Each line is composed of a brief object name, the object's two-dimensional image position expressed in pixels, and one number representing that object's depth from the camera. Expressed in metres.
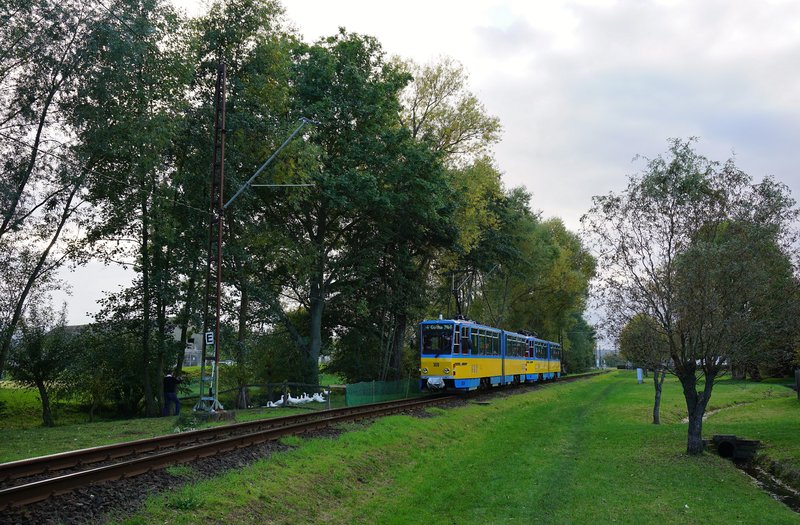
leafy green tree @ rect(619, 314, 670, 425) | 18.38
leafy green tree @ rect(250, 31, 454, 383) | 28.77
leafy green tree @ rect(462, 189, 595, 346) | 41.31
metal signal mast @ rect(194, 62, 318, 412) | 20.47
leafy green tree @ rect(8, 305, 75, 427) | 26.28
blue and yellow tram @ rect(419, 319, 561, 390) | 29.98
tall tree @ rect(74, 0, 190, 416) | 21.57
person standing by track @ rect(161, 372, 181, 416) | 25.42
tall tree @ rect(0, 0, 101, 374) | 20.03
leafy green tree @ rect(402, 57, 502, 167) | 36.91
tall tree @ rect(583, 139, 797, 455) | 16.30
